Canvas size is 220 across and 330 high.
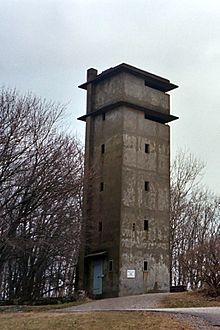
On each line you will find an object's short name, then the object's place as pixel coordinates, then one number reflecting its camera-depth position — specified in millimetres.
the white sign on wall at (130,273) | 34188
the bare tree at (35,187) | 31281
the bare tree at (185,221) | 48500
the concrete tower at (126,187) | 34719
